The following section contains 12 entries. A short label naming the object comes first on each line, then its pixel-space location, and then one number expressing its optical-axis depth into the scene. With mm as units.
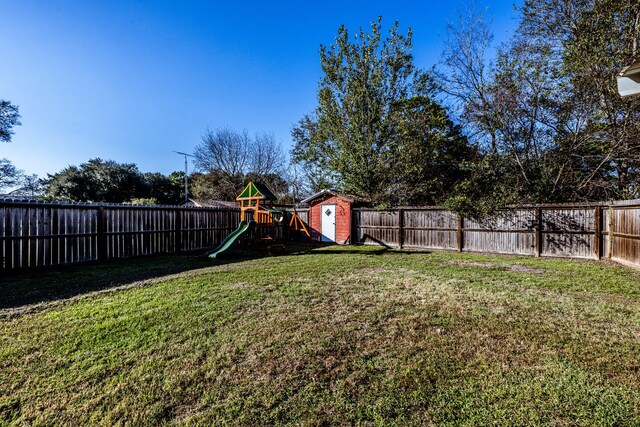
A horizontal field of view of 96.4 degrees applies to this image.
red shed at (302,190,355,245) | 12484
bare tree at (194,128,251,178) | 27719
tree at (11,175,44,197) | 23378
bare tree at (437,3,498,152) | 12562
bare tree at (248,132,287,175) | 28016
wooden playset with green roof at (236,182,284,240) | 10359
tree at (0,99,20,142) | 17844
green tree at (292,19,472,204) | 14195
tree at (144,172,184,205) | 24969
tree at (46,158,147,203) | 20797
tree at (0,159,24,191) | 21062
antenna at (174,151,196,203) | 23162
